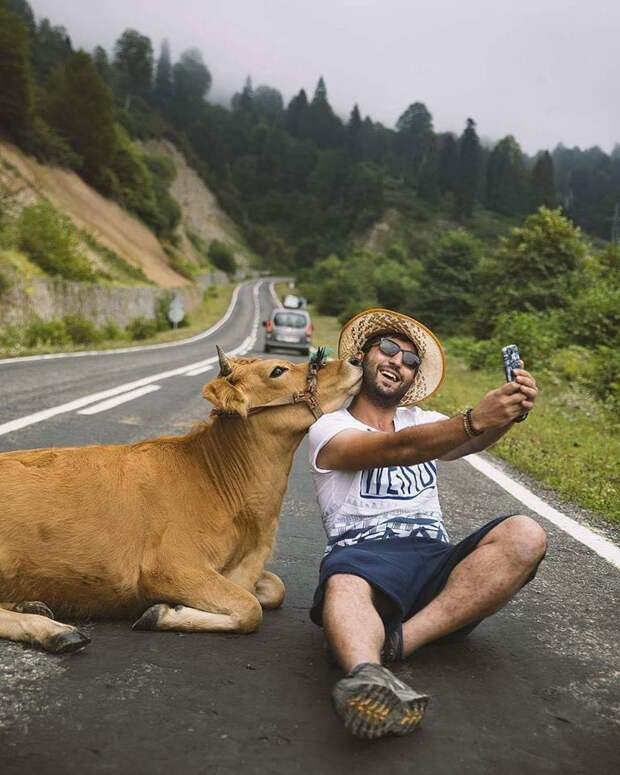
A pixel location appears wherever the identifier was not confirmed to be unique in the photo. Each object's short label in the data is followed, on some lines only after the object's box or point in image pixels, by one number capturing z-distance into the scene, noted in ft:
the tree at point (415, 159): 553.85
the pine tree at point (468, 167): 447.83
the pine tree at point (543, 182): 428.15
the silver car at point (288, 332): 102.37
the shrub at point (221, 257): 336.29
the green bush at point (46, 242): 101.91
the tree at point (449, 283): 125.80
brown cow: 11.66
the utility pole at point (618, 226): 428.15
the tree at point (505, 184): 469.98
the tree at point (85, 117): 205.16
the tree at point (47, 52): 290.56
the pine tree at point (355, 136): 605.73
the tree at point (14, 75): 166.30
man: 10.80
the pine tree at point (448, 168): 485.56
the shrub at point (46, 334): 78.69
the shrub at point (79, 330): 89.25
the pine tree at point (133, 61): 486.79
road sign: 142.51
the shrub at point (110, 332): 105.33
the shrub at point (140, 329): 115.36
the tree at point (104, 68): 390.95
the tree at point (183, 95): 558.56
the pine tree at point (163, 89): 547.49
